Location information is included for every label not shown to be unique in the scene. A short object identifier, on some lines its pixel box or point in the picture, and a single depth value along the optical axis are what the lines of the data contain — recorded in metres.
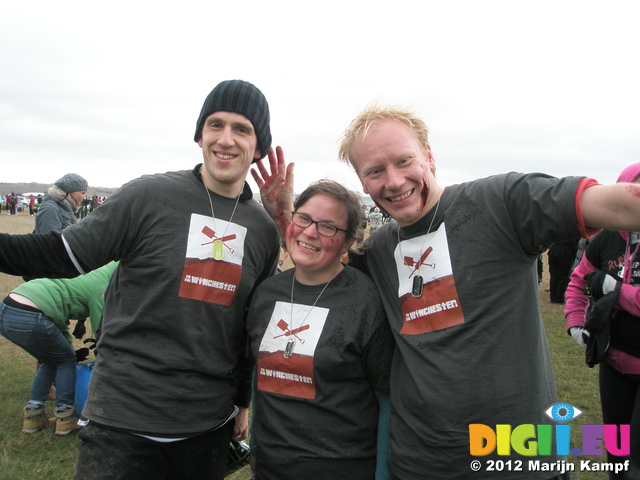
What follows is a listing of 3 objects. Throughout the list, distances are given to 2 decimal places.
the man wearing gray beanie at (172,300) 1.86
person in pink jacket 2.58
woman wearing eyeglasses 1.87
